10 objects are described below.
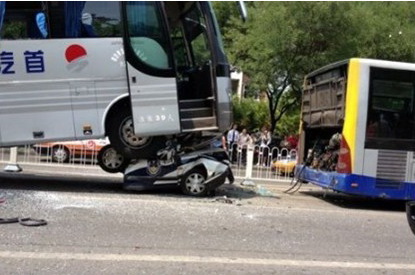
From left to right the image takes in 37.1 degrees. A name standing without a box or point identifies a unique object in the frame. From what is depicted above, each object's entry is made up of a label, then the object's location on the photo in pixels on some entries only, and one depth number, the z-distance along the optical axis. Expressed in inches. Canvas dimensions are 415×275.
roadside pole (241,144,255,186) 514.4
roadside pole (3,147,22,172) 489.7
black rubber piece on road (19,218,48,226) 266.1
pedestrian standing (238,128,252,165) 719.9
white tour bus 371.9
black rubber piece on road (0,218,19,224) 269.3
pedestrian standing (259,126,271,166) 680.4
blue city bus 410.6
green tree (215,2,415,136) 922.1
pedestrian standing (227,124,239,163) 728.2
